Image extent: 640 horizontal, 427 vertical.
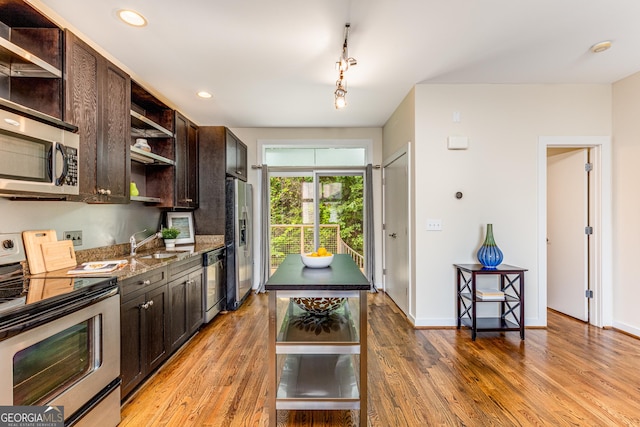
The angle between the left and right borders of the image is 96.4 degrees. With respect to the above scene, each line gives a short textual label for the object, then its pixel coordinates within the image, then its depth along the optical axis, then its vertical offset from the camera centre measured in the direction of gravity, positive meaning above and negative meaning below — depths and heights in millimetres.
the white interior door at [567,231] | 3361 -244
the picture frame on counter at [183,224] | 3611 -132
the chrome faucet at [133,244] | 2757 -297
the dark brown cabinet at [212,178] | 3738 +465
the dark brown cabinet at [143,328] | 1852 -818
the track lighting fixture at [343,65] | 2117 +1111
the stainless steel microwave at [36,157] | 1431 +319
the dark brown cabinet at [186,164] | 3270 +608
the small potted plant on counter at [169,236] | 3269 -258
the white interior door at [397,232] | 3601 -273
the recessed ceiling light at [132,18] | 1995 +1409
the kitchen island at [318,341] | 1601 -749
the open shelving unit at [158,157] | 2973 +644
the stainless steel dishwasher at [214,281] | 3193 -817
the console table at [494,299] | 2881 -895
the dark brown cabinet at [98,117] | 1867 +696
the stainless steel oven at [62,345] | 1164 -624
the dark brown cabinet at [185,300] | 2494 -825
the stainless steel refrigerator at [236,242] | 3816 -392
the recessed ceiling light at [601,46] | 2430 +1433
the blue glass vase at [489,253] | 2973 -426
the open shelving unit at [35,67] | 1713 +885
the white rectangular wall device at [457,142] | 3180 +782
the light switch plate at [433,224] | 3230 -131
